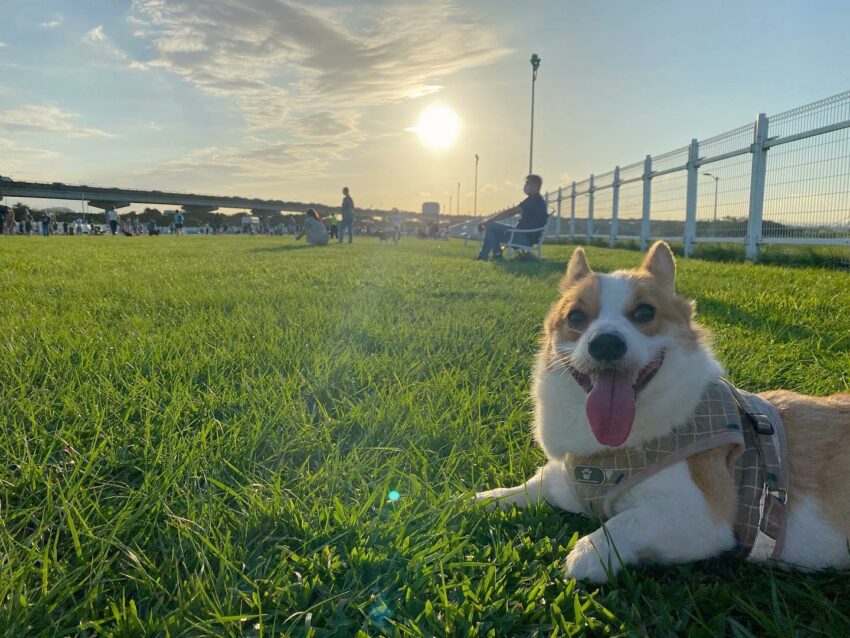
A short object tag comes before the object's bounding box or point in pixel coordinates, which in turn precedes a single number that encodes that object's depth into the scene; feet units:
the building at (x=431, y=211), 390.42
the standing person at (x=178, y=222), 174.81
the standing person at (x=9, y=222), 142.51
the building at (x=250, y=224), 337.21
